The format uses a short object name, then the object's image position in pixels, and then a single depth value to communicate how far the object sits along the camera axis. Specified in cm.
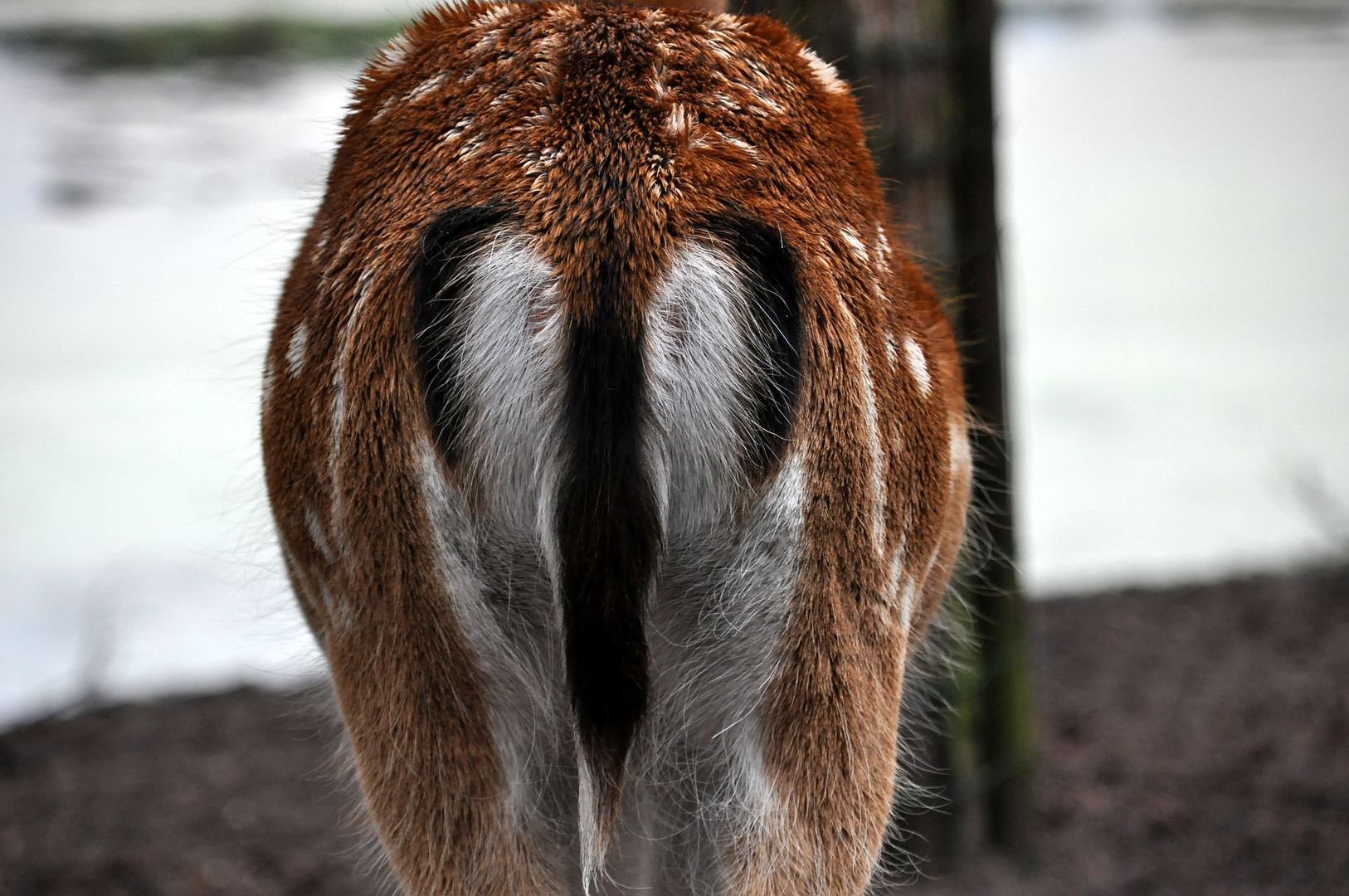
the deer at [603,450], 318
